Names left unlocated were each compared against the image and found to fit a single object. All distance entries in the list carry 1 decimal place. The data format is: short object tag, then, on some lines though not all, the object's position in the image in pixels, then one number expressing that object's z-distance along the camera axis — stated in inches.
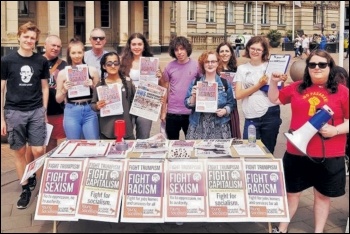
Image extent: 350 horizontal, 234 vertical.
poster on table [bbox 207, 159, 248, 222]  179.6
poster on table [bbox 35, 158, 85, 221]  183.5
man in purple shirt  253.8
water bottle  216.7
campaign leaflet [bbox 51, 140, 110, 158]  198.1
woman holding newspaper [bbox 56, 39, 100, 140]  234.5
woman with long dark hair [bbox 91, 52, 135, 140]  230.4
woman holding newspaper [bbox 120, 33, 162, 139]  257.3
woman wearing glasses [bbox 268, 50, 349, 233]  174.1
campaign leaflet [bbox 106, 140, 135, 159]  196.5
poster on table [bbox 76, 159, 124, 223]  181.6
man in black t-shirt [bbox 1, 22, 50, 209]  219.5
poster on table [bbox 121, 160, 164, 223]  180.1
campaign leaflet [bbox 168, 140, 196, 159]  198.4
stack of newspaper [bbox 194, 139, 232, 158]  198.1
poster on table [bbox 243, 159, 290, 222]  180.2
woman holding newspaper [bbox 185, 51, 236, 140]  228.7
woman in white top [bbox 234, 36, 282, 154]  228.8
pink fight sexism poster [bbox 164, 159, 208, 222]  179.3
